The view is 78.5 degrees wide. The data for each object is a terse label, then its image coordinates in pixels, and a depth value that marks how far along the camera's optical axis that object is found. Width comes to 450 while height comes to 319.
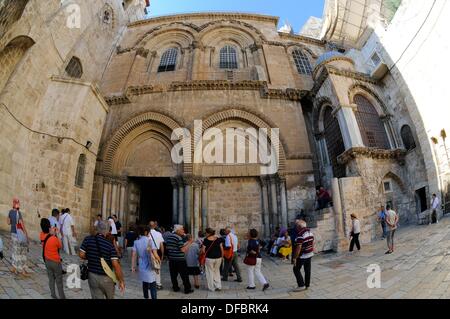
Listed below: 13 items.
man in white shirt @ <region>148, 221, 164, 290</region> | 5.99
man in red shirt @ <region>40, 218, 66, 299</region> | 4.50
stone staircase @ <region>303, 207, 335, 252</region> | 9.87
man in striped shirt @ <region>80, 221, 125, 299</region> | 3.76
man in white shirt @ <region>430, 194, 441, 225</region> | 10.01
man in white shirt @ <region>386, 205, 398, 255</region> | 7.63
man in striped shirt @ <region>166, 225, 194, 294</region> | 6.03
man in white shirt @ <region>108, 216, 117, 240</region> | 9.09
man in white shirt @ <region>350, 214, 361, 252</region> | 8.97
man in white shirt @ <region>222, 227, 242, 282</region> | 7.03
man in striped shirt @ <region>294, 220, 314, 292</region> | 5.51
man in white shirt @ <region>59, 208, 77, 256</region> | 7.91
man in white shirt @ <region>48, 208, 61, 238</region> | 7.48
